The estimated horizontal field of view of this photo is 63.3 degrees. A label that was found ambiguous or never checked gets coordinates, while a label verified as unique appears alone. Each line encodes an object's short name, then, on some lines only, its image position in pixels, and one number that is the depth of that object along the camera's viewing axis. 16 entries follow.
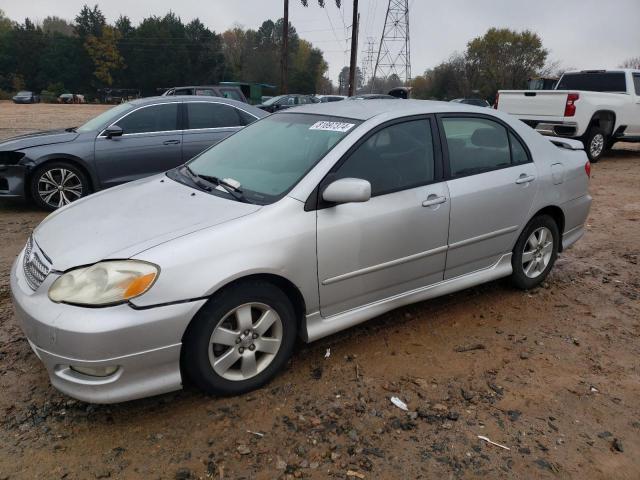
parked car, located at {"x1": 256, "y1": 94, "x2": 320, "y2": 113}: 23.44
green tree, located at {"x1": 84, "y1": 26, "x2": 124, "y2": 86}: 71.00
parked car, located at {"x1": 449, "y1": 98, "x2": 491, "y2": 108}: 27.77
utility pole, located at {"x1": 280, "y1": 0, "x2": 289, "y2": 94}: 27.62
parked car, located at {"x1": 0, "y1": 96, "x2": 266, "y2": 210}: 6.63
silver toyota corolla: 2.48
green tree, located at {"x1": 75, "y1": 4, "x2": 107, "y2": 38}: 72.75
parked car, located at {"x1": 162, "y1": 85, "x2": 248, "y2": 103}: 15.59
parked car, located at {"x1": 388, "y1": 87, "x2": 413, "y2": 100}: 21.37
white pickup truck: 10.66
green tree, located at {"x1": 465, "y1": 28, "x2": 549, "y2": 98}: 55.34
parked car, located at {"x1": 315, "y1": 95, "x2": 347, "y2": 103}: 28.59
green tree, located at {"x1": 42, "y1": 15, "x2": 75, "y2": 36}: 99.56
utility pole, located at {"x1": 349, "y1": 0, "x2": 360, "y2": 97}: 28.81
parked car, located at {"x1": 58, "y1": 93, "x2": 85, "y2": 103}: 57.72
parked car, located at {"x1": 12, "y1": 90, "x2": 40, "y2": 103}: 49.76
